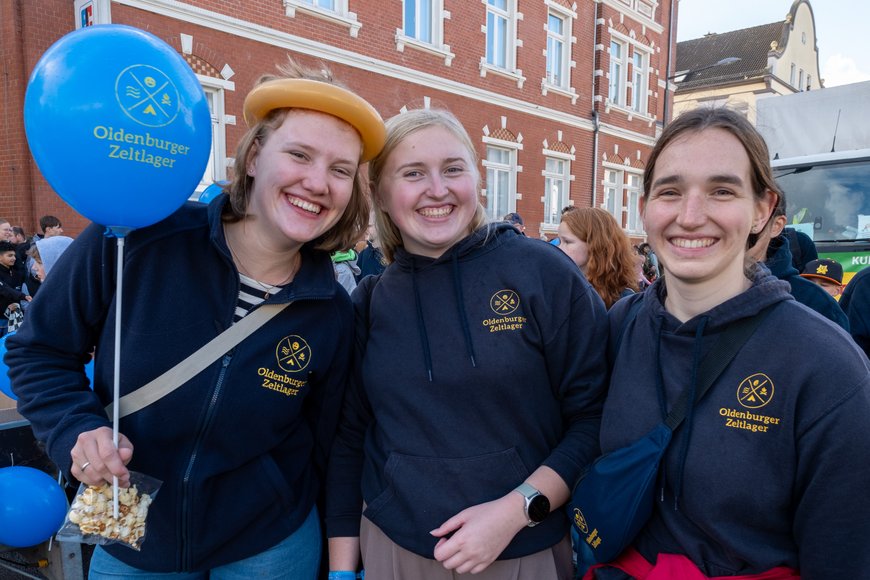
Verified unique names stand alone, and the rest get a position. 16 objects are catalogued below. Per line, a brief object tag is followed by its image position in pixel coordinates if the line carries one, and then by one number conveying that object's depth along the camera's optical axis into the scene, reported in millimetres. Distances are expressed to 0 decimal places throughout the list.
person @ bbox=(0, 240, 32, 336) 6555
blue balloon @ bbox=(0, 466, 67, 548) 2326
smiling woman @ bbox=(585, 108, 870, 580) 1131
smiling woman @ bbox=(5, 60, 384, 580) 1478
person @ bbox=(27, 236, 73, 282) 3629
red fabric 1205
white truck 5277
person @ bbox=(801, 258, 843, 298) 3414
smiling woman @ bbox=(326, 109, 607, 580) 1536
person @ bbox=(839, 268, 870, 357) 2869
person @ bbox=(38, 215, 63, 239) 6797
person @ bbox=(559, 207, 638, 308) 3803
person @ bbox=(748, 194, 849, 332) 2445
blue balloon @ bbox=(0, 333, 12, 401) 2980
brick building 7461
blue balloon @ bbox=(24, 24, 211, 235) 1320
